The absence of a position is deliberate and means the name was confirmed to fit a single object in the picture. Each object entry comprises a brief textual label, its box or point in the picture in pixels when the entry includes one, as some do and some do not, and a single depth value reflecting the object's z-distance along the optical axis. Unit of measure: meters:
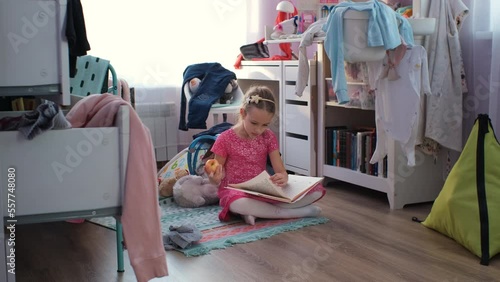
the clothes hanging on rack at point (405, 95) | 2.76
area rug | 2.42
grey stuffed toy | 3.08
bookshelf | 2.95
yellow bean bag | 2.19
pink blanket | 1.63
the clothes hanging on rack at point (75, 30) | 1.66
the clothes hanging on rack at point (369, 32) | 2.66
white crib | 1.53
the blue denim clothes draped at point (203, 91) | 3.83
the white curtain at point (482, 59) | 2.86
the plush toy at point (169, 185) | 3.35
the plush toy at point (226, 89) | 4.00
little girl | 2.76
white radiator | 4.25
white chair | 3.87
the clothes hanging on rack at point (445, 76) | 2.94
